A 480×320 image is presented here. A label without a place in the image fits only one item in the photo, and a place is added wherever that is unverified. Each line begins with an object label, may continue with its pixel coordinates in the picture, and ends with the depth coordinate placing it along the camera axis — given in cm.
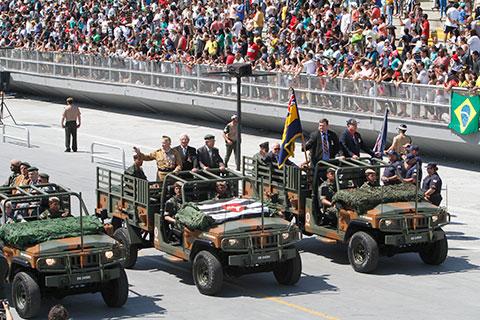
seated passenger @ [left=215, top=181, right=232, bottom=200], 1973
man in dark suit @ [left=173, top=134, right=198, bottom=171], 2156
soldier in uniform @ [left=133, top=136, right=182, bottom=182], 2139
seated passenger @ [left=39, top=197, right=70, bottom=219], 1839
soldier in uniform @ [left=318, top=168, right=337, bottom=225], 2067
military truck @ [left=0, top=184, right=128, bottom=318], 1689
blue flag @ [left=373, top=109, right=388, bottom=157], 2431
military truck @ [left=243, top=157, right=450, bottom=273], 1948
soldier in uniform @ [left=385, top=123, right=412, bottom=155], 2481
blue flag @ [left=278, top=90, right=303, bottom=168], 2158
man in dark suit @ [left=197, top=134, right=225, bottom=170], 2162
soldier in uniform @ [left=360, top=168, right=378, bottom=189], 2042
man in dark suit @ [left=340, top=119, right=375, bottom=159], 2230
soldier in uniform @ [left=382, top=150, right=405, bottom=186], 2139
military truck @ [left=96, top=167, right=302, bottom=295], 1820
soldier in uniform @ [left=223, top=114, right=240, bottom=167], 2848
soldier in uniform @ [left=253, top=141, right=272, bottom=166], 2219
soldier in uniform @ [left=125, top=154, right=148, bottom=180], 2058
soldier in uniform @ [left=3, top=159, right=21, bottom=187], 2171
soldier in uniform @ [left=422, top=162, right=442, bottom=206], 2141
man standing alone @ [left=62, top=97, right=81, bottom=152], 3300
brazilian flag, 2873
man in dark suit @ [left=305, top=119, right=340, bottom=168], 2188
